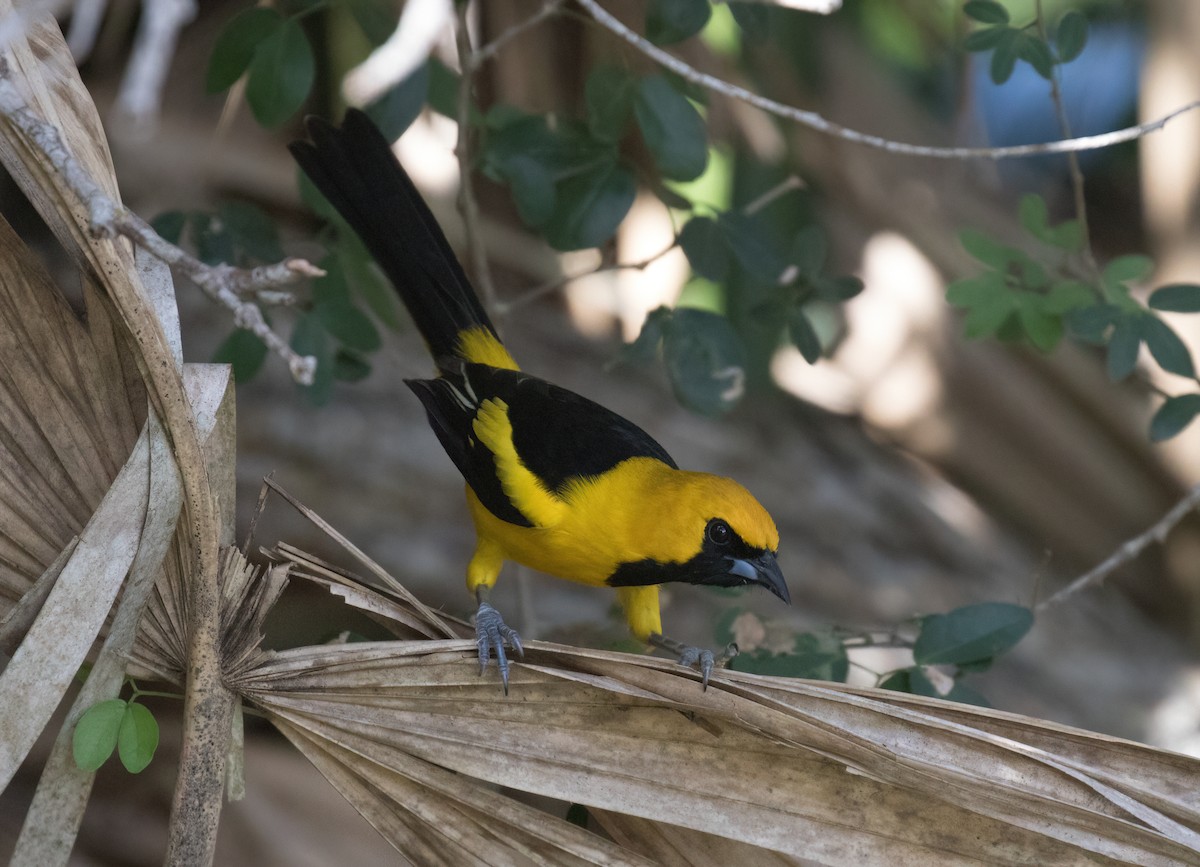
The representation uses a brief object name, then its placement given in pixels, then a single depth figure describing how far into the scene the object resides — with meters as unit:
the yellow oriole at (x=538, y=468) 5.49
